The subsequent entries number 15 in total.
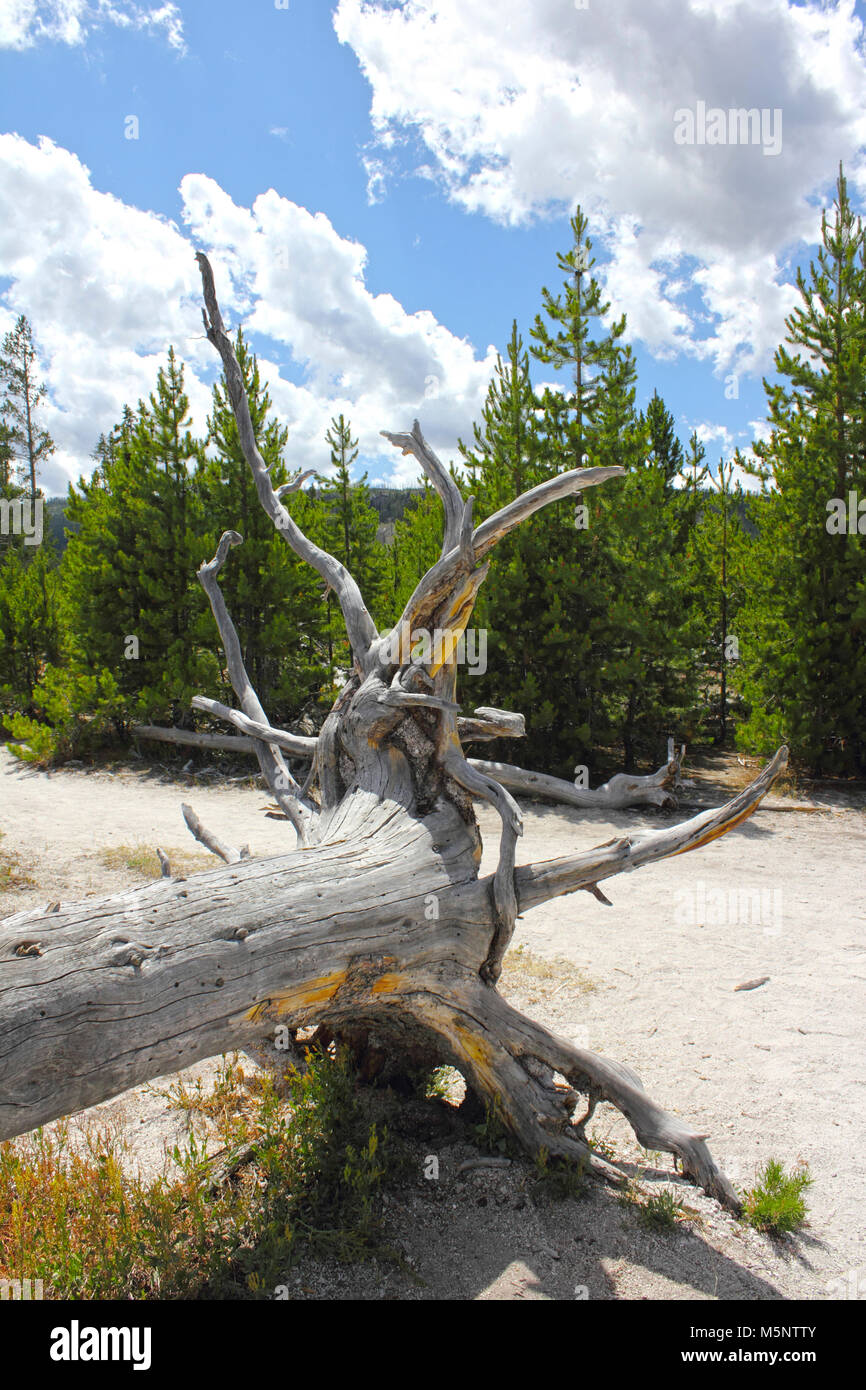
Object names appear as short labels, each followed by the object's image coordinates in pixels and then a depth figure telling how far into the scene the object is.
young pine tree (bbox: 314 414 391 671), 17.62
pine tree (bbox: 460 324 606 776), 11.82
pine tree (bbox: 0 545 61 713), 16.09
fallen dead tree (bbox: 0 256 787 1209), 2.38
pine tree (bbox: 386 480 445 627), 12.87
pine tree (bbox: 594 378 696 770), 11.70
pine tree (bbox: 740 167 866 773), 11.76
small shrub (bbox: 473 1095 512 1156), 3.59
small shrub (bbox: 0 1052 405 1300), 2.72
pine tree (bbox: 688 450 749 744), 15.09
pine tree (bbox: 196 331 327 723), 13.75
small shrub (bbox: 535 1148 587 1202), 3.30
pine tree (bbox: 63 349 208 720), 13.79
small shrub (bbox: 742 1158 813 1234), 3.17
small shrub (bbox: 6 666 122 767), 13.51
